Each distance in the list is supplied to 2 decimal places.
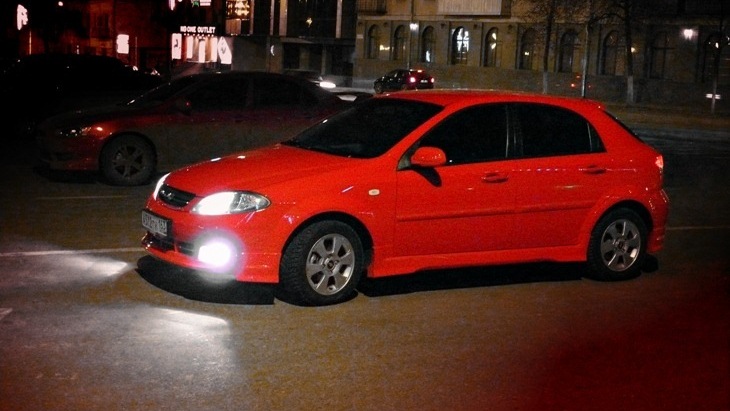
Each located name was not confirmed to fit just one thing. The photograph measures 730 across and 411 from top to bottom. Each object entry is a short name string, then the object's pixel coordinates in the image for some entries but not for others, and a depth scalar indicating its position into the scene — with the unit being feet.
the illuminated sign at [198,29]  261.85
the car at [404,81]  177.88
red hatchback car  25.45
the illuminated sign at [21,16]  185.88
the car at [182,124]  46.88
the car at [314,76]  172.50
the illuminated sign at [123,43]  173.84
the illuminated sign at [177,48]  201.20
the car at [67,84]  62.85
